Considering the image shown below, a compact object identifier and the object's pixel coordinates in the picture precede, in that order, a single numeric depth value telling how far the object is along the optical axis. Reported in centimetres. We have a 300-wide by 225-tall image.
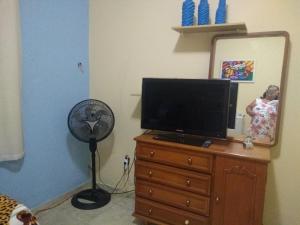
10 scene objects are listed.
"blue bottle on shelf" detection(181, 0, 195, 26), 216
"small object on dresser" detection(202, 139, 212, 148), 197
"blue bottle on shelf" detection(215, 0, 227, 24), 208
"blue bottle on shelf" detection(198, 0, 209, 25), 214
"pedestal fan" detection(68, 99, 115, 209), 250
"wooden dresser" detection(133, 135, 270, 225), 178
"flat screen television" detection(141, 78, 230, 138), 197
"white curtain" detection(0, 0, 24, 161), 198
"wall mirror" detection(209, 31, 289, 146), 203
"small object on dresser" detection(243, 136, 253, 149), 196
